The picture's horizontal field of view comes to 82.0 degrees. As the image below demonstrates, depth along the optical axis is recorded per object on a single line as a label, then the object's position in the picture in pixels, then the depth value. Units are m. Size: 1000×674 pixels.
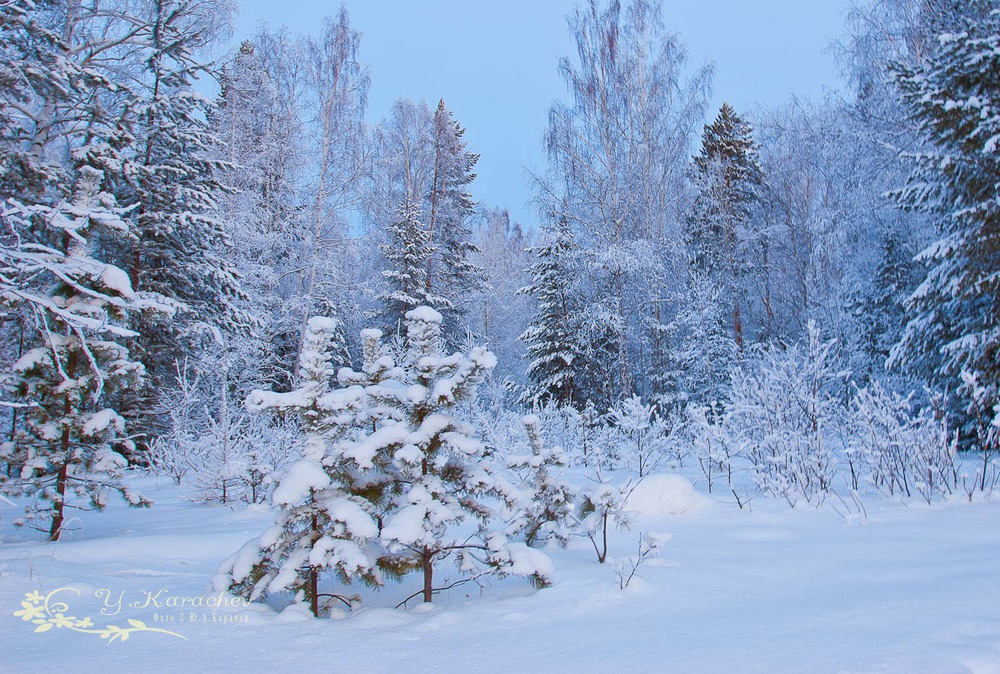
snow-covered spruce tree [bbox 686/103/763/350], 20.19
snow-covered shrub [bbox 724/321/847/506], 6.22
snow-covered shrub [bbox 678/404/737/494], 6.80
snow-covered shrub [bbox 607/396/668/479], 8.52
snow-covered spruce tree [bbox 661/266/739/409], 17.05
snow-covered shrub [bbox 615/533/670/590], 3.10
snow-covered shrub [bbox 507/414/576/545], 3.65
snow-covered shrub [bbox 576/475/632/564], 3.67
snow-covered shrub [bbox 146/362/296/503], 7.35
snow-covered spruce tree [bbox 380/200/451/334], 19.55
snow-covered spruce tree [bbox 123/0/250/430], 11.86
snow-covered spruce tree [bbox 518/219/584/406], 17.66
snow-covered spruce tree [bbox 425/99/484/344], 22.73
